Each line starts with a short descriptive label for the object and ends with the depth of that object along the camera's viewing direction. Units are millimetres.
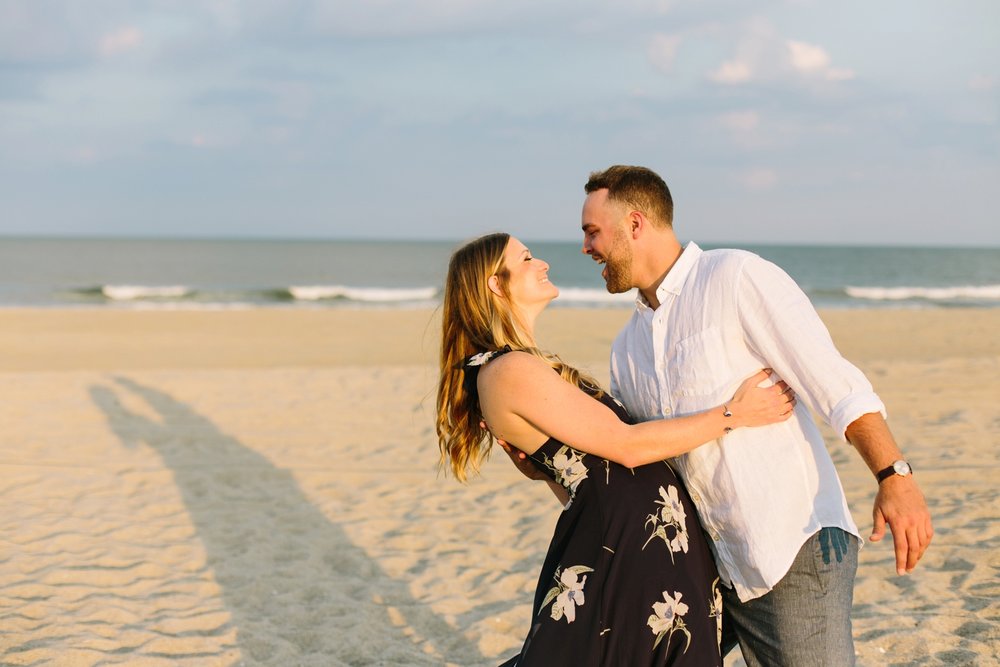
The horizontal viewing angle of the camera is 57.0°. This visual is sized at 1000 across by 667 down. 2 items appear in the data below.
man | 2398
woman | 2562
